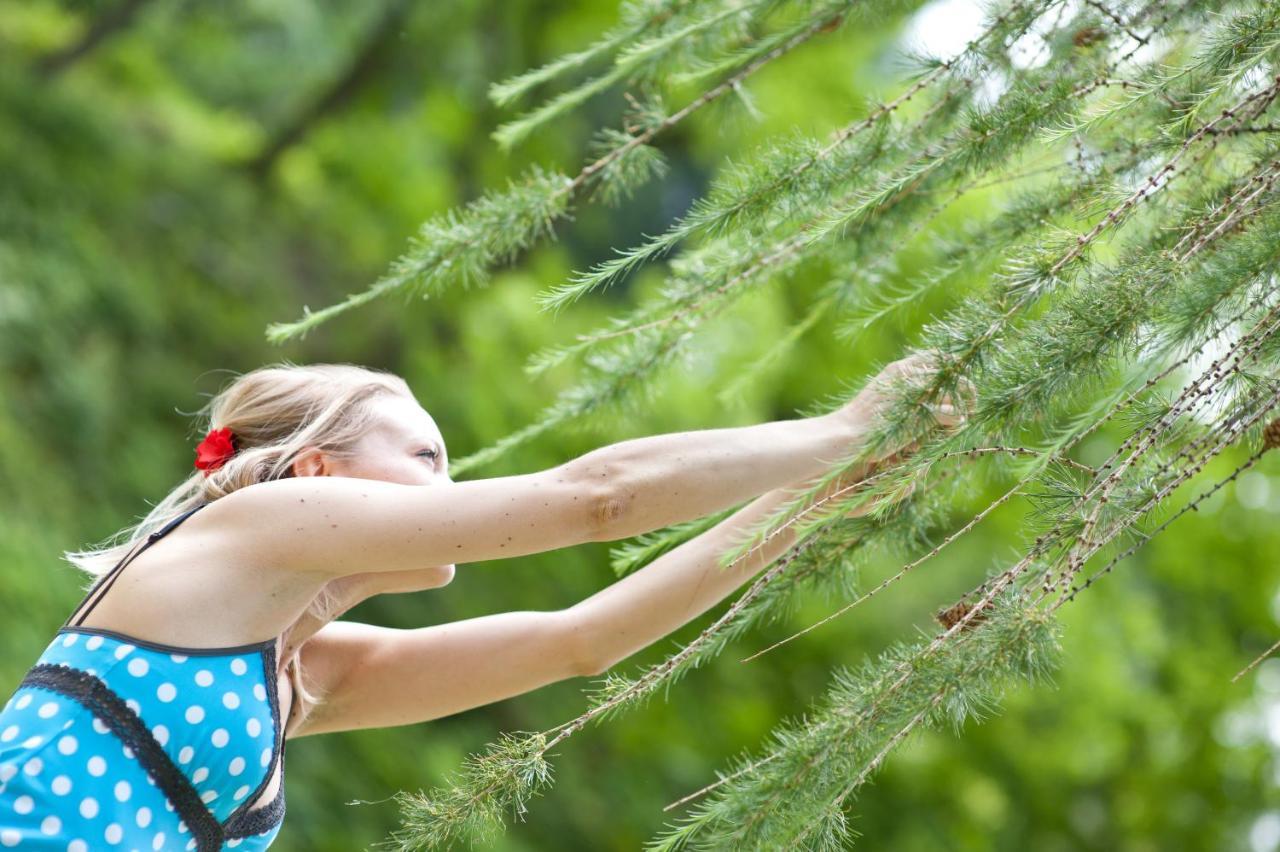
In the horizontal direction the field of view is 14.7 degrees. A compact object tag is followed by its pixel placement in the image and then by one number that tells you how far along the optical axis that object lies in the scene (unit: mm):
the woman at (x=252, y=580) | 4132
